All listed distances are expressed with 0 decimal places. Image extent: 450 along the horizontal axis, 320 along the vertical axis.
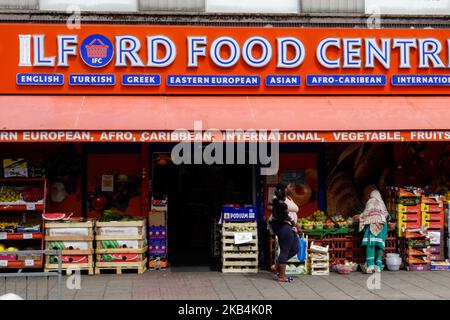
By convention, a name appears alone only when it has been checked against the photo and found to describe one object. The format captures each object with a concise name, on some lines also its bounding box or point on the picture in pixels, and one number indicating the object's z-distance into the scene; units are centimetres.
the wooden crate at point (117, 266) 1276
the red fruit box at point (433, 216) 1355
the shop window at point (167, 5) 1440
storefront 1347
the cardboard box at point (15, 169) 1348
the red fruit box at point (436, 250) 1355
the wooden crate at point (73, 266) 1262
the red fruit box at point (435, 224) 1360
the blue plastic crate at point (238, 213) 1315
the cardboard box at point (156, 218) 1348
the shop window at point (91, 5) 1437
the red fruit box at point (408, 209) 1340
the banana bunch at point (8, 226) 1297
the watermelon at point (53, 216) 1280
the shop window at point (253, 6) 1465
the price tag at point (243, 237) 1291
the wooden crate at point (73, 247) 1266
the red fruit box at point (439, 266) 1329
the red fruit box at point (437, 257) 1355
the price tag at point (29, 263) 1274
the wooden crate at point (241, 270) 1301
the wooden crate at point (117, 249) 1276
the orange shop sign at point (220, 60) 1368
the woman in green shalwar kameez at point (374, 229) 1282
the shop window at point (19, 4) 1424
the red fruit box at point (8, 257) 1271
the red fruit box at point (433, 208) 1349
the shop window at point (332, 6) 1476
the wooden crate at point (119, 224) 1281
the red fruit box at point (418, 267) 1323
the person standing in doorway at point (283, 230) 1198
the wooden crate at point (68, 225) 1273
